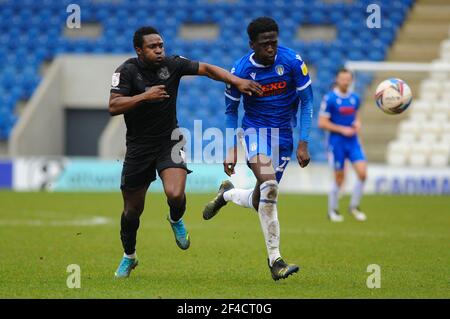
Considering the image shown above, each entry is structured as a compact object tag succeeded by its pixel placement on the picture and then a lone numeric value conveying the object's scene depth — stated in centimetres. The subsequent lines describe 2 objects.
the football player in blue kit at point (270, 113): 1798
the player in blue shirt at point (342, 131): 3322
